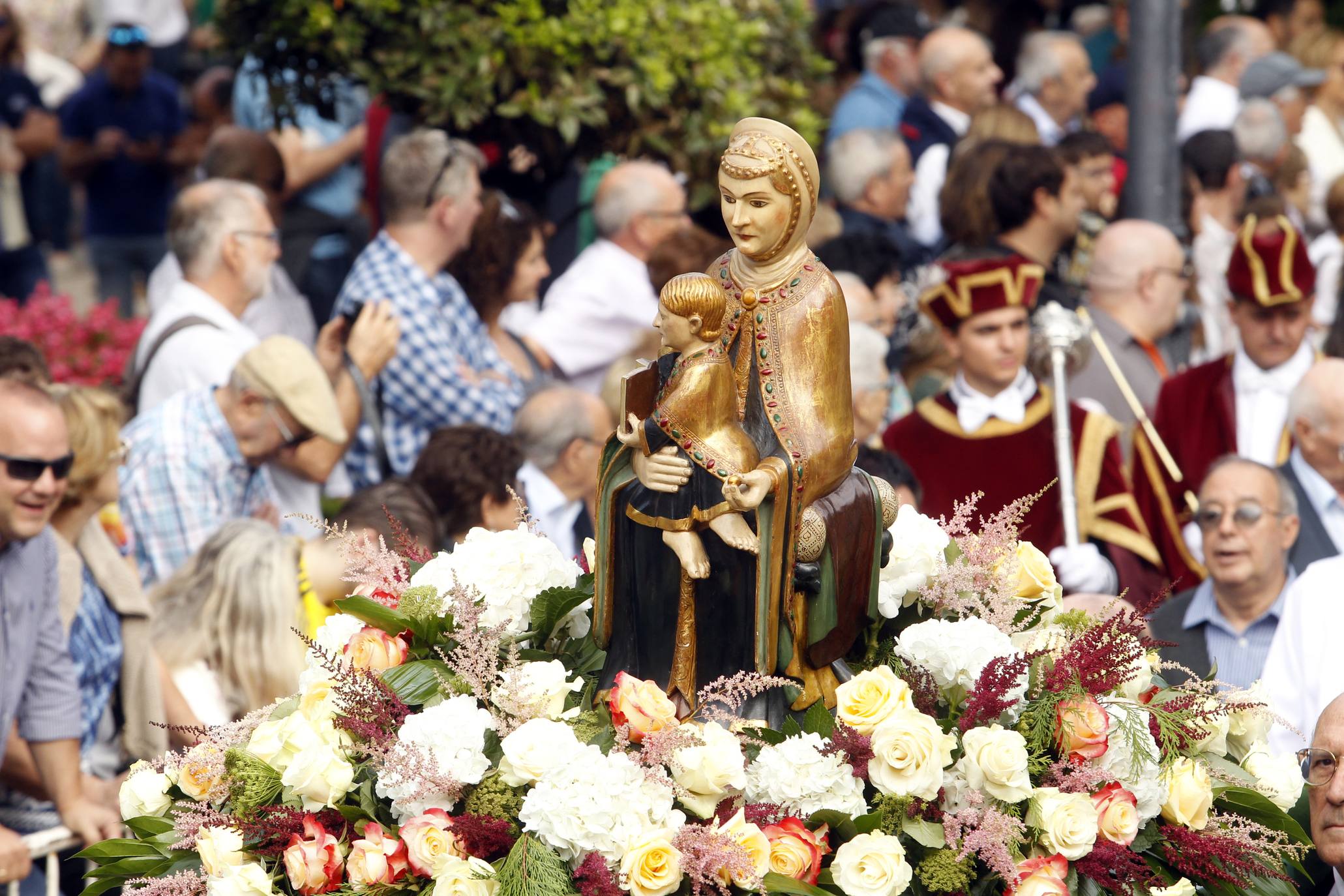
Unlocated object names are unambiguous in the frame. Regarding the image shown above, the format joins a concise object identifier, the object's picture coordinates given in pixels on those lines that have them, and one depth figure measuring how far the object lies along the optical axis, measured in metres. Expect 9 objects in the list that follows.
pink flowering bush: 15.52
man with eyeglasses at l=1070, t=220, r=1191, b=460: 15.20
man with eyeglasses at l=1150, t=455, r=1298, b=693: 10.95
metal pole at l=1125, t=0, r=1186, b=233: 16.08
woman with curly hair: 14.36
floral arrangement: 5.79
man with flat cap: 11.52
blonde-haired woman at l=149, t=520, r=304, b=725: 10.03
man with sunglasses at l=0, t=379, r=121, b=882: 8.97
